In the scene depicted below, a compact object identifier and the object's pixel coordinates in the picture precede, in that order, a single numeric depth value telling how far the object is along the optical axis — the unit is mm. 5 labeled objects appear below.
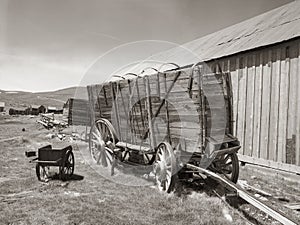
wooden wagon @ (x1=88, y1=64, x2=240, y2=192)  5805
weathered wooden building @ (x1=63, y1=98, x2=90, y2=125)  21125
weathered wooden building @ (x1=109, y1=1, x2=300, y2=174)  8398
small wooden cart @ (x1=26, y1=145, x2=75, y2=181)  7103
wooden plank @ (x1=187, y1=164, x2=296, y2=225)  3521
